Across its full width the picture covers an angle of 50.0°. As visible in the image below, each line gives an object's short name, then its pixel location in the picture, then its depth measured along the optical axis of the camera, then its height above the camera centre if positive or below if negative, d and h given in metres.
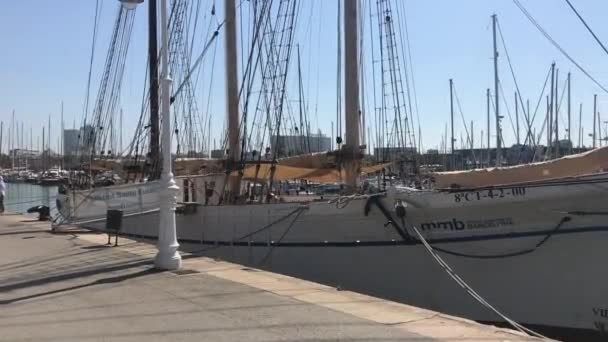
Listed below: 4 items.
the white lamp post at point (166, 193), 10.12 -0.39
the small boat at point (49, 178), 68.06 -1.03
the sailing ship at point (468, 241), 9.93 -1.27
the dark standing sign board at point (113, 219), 13.34 -1.04
